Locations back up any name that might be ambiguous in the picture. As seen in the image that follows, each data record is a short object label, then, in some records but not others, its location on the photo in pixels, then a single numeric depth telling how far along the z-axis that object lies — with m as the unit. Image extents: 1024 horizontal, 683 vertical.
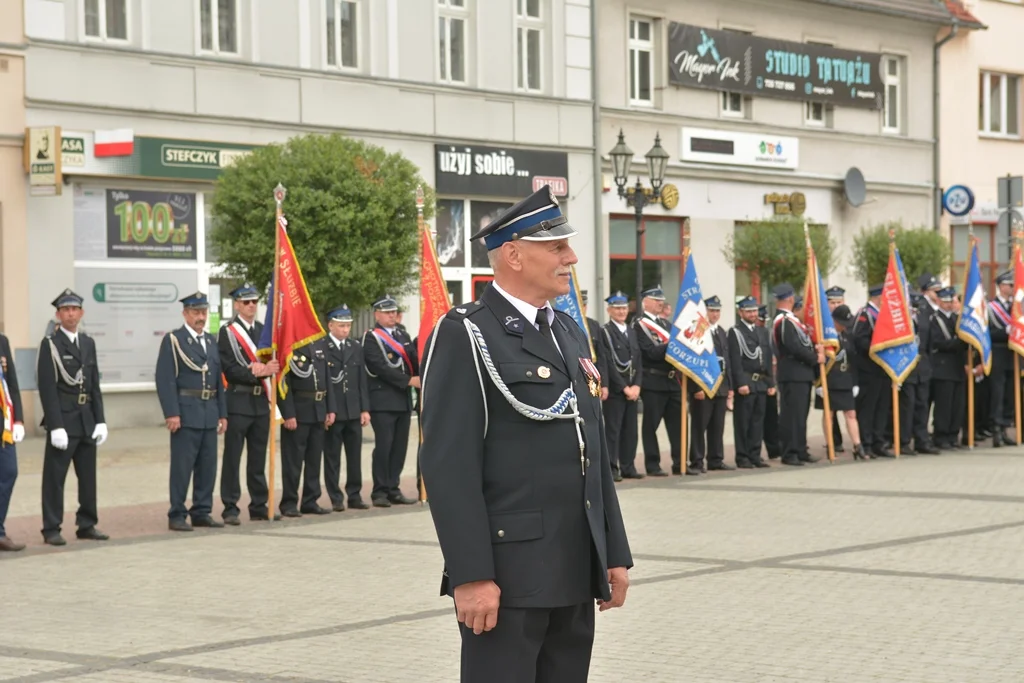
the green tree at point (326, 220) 20.83
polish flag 22.45
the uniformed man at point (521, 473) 4.61
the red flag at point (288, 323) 13.97
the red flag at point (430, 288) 15.16
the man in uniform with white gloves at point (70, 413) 12.59
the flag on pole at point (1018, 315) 20.84
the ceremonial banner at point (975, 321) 20.20
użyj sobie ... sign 27.30
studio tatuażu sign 31.34
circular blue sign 34.38
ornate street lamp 24.77
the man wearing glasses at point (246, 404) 13.80
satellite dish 34.19
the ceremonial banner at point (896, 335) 19.27
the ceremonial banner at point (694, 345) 17.70
